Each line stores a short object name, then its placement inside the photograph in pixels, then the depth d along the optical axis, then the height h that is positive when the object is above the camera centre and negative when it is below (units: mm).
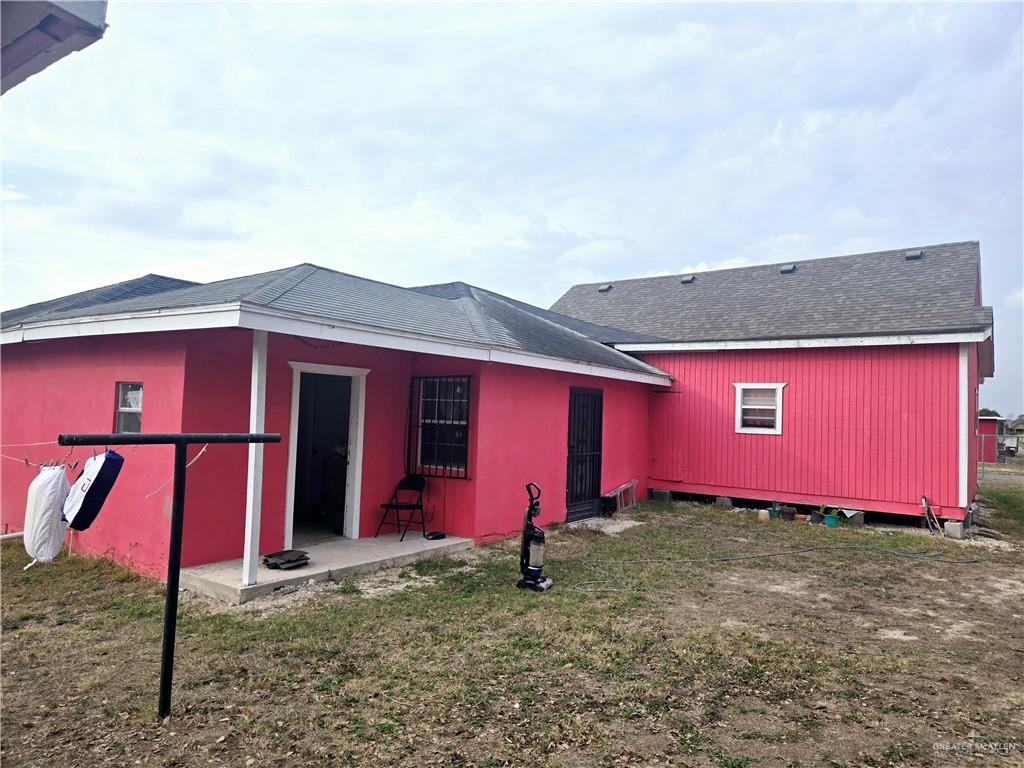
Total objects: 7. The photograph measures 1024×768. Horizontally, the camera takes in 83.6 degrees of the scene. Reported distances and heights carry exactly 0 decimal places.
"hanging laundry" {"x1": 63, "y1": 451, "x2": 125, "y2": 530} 5027 -822
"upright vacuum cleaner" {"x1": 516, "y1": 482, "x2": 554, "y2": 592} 5348 -1360
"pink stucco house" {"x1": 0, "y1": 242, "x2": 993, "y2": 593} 5652 +202
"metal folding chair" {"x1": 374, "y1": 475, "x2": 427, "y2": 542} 7212 -1216
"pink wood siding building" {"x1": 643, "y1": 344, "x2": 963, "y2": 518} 9008 -174
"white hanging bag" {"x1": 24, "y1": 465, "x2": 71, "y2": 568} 5473 -1129
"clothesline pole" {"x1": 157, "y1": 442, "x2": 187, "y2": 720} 2945 -987
